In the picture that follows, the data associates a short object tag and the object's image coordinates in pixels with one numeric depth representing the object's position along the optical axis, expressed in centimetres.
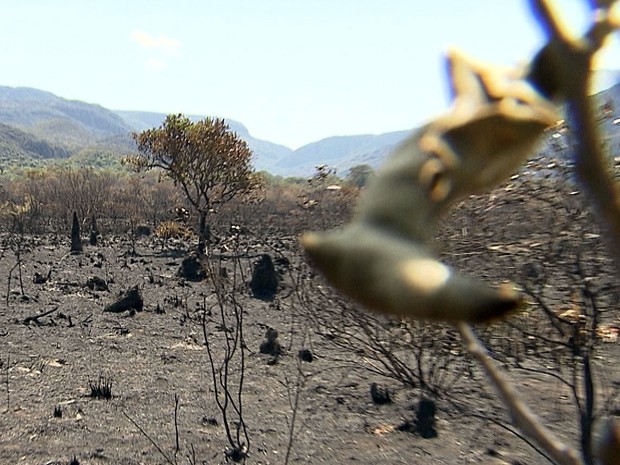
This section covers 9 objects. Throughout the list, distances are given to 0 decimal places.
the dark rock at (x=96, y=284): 1325
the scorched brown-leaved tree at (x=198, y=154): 2009
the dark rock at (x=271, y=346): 851
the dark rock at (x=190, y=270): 1502
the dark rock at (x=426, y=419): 574
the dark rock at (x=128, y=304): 1126
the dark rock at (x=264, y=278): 1353
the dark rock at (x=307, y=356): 789
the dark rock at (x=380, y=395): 655
